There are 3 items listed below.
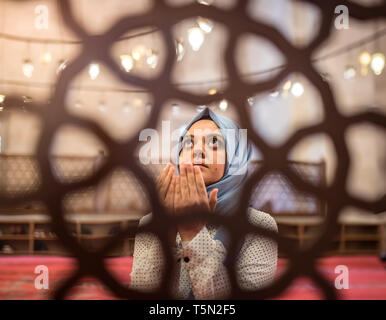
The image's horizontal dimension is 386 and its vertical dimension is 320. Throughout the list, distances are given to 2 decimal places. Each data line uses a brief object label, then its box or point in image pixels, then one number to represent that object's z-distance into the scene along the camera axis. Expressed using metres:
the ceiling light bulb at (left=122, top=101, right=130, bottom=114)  4.54
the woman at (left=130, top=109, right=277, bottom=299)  1.31
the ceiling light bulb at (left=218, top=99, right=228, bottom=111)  1.94
